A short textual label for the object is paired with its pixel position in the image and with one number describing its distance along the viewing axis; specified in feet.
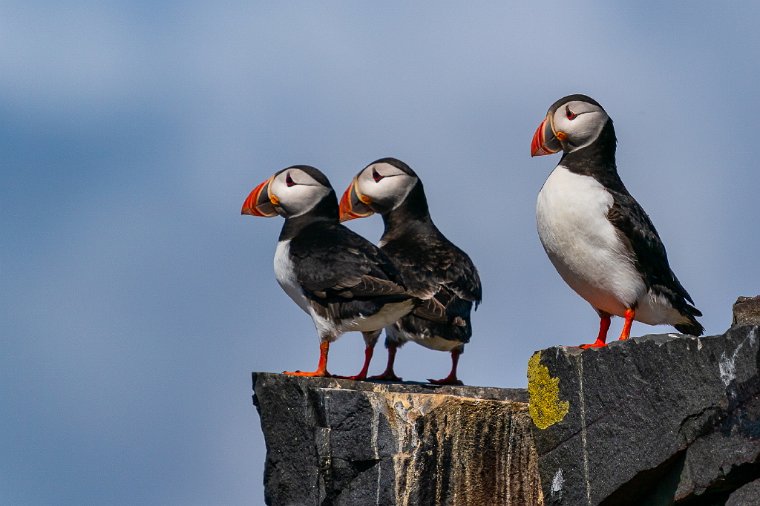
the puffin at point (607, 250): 49.65
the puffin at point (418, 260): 55.16
